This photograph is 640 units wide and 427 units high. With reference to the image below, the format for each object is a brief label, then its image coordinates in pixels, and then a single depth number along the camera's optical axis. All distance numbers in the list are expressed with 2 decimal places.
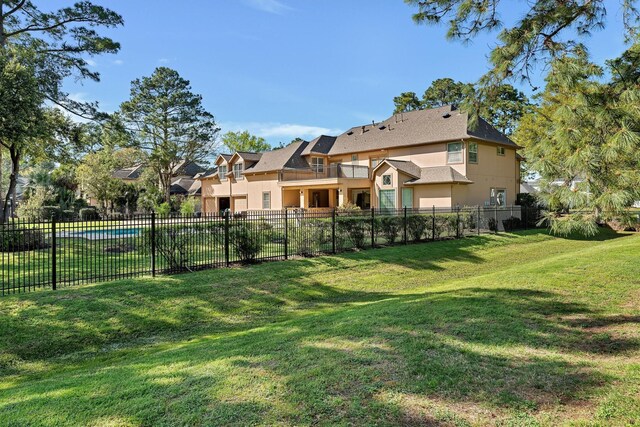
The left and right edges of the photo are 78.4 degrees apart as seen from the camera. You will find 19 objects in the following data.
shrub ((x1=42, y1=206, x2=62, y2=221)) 29.34
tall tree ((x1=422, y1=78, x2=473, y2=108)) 53.66
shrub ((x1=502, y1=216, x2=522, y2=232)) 23.84
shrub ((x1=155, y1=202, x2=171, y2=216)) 32.97
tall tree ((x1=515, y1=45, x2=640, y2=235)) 5.08
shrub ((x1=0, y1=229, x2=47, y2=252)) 13.15
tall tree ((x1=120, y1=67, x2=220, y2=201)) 46.78
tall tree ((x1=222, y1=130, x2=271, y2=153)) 58.34
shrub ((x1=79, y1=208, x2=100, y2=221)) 35.34
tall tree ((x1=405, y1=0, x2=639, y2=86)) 6.39
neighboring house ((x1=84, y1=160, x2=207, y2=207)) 50.19
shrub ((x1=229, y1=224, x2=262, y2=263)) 12.39
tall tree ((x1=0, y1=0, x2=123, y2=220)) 16.34
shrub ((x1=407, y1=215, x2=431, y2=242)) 17.77
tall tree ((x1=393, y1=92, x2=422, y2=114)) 55.81
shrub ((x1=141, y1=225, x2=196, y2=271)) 11.09
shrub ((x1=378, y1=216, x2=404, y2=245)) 16.52
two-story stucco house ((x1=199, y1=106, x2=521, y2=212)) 26.16
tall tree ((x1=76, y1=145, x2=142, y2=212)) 40.50
